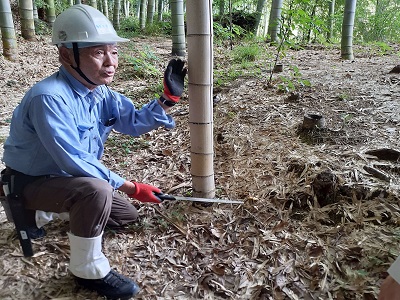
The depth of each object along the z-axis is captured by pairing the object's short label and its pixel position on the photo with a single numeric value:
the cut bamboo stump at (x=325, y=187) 2.48
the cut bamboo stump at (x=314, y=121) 3.21
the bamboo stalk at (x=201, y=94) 2.13
